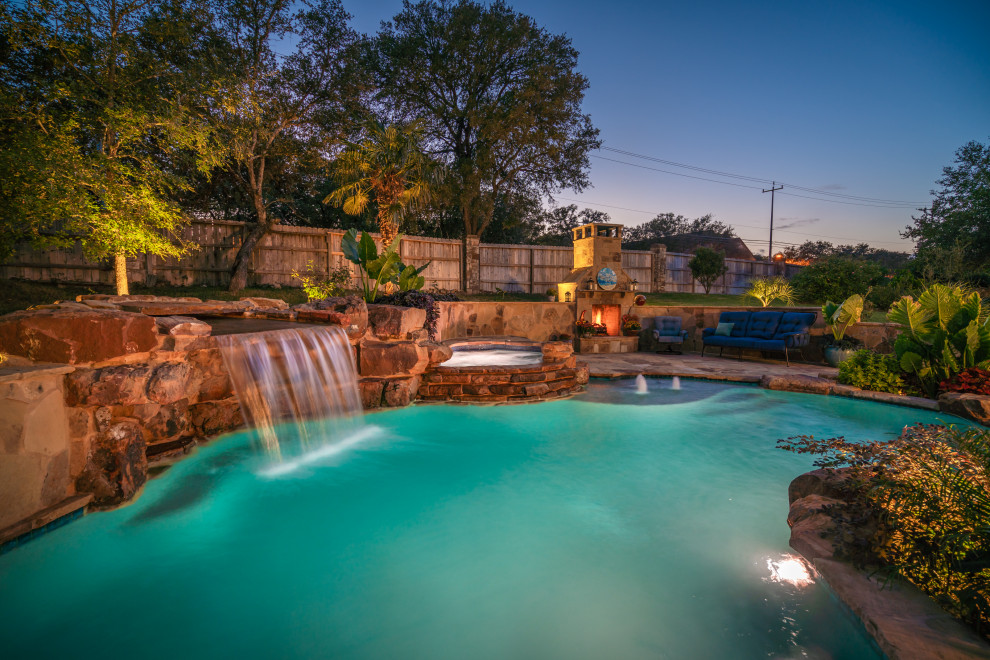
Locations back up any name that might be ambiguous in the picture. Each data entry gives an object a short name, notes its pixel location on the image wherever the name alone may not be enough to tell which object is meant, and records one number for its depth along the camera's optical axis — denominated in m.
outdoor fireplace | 10.73
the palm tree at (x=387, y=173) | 11.48
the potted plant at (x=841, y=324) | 7.81
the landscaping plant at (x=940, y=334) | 5.85
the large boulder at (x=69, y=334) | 2.88
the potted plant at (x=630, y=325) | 10.89
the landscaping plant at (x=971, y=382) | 5.57
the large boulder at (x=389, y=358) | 6.05
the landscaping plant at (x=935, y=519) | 1.79
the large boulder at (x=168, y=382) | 3.65
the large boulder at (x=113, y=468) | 3.17
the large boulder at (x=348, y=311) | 5.84
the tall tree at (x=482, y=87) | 16.08
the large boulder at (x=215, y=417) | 4.61
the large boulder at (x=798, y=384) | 6.83
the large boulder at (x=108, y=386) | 3.06
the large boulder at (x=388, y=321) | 6.15
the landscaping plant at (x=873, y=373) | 6.53
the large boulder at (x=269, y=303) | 6.50
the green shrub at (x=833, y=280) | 12.29
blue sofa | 8.51
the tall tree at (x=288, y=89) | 11.23
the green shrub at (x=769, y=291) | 11.99
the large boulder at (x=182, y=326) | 3.80
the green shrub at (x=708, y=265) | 18.70
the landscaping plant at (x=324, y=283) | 10.50
